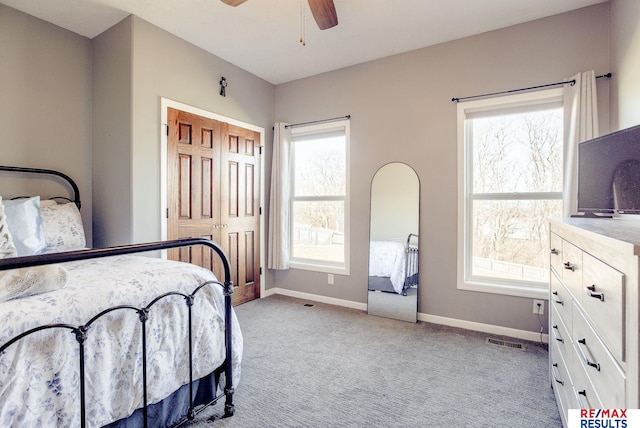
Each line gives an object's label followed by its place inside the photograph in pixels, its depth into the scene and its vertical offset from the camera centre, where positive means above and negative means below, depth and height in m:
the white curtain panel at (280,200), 3.95 +0.08
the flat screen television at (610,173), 1.57 +0.21
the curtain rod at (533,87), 2.43 +1.05
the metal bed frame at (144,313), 1.03 -0.46
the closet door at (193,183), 2.97 +0.24
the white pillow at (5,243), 1.68 -0.21
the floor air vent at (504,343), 2.59 -1.15
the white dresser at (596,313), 0.77 -0.34
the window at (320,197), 3.75 +0.12
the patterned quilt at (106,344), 1.08 -0.59
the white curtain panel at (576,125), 2.39 +0.65
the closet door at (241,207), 3.52 -0.01
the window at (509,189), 2.74 +0.18
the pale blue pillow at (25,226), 2.08 -0.15
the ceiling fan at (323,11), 1.97 +1.29
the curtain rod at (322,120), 3.60 +1.05
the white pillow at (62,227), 2.39 -0.18
